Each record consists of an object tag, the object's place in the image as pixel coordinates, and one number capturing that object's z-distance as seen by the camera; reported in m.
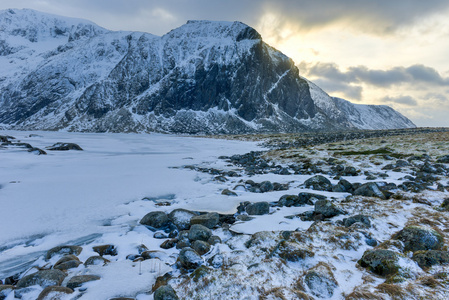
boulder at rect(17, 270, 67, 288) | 4.44
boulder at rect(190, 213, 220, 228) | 7.65
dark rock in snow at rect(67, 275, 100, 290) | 4.36
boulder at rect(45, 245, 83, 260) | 5.79
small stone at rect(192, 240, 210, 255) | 5.70
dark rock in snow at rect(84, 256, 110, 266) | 5.31
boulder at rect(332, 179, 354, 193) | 11.25
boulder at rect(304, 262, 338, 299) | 3.85
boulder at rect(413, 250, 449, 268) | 4.25
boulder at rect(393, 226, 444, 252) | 4.96
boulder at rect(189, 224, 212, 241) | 6.43
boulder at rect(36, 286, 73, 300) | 4.00
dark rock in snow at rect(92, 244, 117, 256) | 5.99
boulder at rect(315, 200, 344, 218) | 7.72
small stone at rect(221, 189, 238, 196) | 11.60
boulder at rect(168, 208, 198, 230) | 7.80
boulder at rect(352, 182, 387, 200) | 9.73
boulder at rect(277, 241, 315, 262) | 4.93
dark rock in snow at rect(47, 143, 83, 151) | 29.12
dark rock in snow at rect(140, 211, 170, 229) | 7.88
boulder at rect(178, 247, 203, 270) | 5.04
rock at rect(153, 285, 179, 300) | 3.80
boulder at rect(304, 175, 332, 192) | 11.84
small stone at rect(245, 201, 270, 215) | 8.72
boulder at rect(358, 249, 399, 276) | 4.24
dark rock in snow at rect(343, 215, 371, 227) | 6.51
